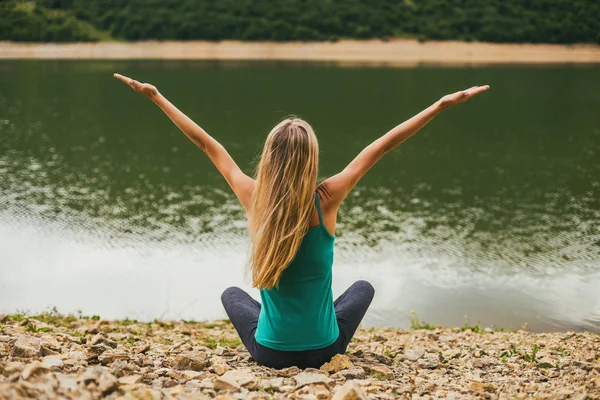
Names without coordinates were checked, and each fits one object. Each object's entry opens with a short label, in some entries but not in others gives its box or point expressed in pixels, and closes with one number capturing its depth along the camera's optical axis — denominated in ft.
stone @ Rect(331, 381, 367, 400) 10.23
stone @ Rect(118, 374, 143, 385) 10.80
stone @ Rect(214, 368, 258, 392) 11.35
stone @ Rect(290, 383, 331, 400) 11.09
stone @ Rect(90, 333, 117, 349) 15.18
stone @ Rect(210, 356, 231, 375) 12.99
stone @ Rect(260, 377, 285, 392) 11.51
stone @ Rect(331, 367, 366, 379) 12.34
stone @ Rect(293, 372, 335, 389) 11.54
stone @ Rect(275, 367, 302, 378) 12.10
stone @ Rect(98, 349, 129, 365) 13.04
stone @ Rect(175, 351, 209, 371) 13.25
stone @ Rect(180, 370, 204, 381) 12.37
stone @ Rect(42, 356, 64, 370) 11.57
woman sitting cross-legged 11.18
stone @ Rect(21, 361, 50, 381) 9.91
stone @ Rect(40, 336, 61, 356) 12.99
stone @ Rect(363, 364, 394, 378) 13.56
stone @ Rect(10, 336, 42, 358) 12.33
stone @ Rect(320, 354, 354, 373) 12.48
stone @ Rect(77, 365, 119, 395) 9.86
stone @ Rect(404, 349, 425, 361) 16.28
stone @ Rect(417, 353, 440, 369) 15.68
